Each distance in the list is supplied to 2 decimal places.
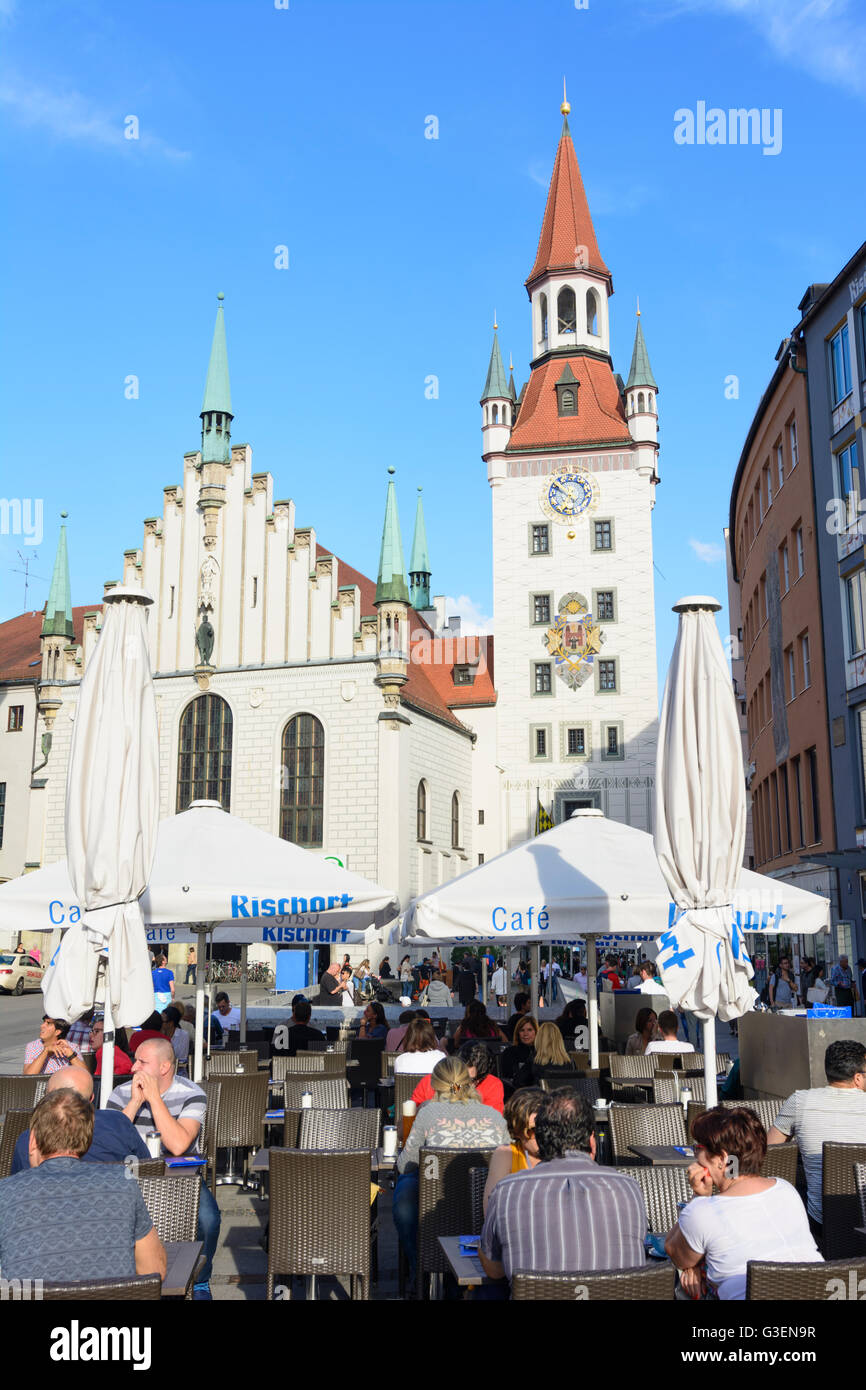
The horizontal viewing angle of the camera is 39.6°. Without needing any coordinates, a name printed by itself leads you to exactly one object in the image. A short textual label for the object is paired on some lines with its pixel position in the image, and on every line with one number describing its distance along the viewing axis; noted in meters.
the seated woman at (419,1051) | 8.20
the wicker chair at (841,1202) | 5.45
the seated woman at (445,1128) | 6.09
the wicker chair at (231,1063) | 10.22
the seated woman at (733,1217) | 3.93
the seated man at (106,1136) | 5.31
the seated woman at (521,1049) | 9.46
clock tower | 47.03
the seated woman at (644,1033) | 11.34
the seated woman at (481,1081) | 6.98
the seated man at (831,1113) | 5.76
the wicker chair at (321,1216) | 5.77
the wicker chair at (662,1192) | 5.21
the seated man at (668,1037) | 10.54
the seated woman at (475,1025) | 10.56
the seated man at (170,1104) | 5.90
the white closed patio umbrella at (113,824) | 7.11
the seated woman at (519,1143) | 4.87
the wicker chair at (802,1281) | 3.41
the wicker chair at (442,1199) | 5.62
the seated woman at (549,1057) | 8.95
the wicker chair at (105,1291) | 3.23
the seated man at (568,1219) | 3.98
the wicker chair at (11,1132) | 6.85
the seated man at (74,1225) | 3.70
